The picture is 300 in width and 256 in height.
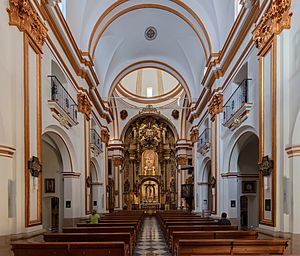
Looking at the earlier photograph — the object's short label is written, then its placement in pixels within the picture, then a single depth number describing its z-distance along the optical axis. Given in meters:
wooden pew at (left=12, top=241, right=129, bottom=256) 5.00
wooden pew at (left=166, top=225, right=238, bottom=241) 7.82
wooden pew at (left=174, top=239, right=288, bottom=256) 5.17
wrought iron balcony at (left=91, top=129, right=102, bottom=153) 13.30
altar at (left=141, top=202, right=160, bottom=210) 24.73
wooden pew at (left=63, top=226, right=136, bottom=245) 7.50
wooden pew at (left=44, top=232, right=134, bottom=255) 6.24
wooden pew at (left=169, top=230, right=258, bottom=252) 6.65
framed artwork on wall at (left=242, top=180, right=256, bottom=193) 10.59
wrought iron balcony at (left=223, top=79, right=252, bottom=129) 8.01
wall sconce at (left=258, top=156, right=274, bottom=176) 6.05
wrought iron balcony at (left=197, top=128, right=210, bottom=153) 13.08
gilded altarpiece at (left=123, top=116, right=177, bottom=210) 25.15
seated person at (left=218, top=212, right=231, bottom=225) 8.57
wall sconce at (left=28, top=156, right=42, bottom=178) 5.82
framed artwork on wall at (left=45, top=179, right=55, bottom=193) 10.37
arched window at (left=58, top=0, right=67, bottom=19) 9.23
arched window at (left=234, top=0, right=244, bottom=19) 9.26
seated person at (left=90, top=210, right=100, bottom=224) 9.45
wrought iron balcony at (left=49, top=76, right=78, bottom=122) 7.90
